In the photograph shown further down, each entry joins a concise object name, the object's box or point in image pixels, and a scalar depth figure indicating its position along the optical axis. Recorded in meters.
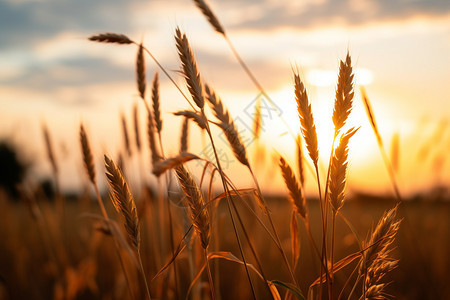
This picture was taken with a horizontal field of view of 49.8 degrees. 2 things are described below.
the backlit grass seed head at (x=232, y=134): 0.44
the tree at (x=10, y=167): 15.97
